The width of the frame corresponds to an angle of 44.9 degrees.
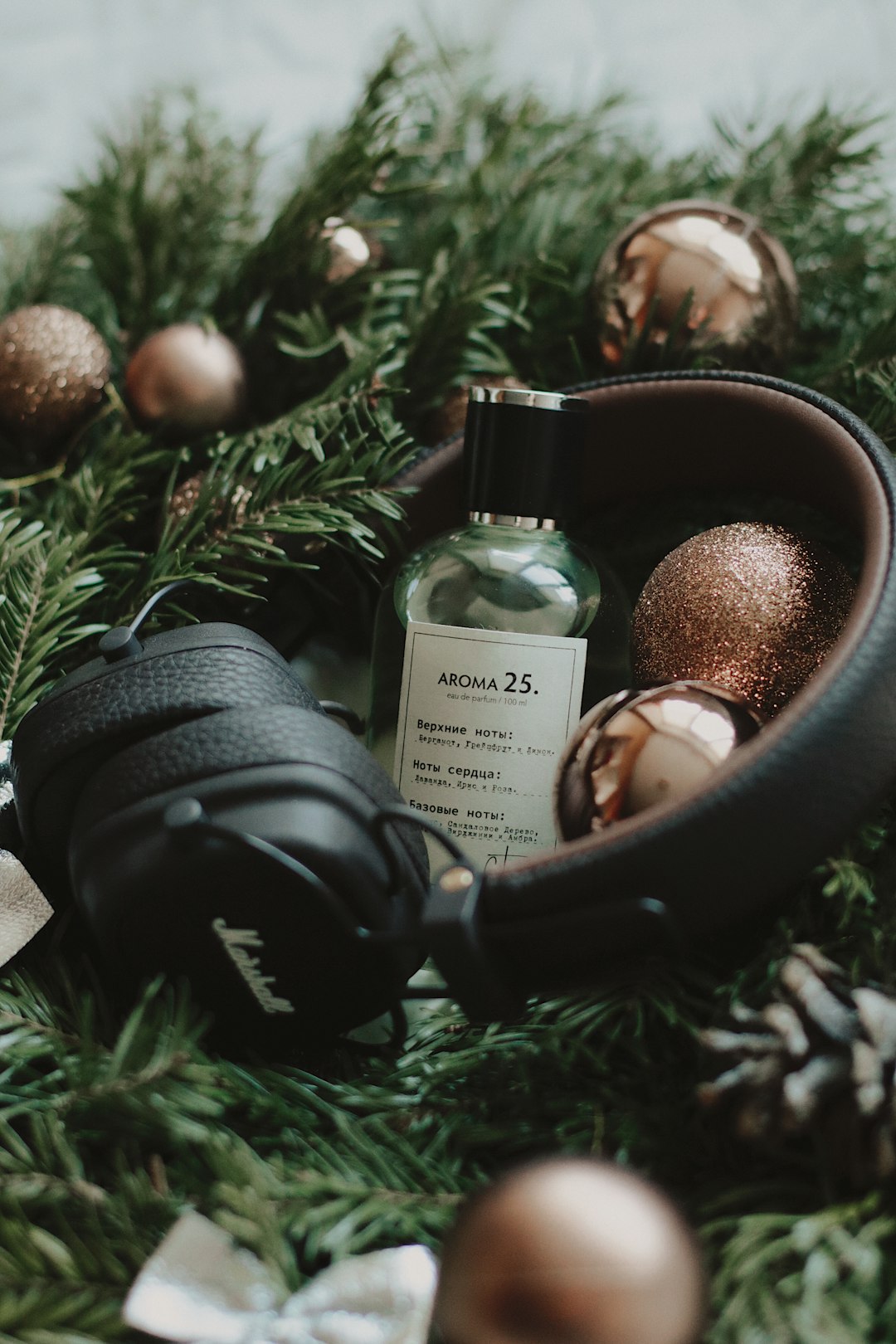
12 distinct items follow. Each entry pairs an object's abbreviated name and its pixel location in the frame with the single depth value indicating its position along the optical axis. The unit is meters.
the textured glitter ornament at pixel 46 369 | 0.64
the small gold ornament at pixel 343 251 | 0.68
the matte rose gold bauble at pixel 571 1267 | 0.30
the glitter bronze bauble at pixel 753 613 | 0.52
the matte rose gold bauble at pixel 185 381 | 0.65
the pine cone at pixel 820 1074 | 0.35
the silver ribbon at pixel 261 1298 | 0.34
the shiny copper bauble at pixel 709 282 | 0.60
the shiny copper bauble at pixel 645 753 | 0.44
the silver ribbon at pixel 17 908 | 0.47
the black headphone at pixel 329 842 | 0.39
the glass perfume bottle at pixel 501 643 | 0.53
